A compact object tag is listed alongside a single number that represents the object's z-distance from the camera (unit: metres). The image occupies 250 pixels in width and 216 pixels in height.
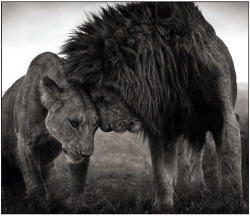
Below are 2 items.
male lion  10.52
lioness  10.59
